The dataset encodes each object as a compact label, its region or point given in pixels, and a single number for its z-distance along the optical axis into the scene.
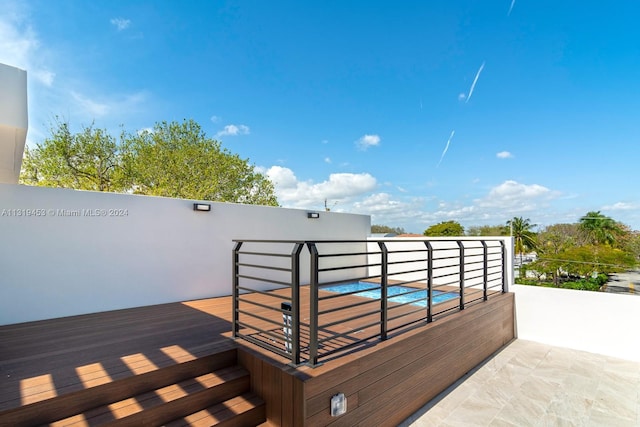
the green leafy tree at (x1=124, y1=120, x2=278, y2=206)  18.58
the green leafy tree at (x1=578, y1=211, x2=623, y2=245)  15.80
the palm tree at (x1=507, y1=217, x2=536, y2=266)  12.71
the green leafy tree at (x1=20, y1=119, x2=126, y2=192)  16.66
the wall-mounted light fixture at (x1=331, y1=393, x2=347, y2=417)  2.37
